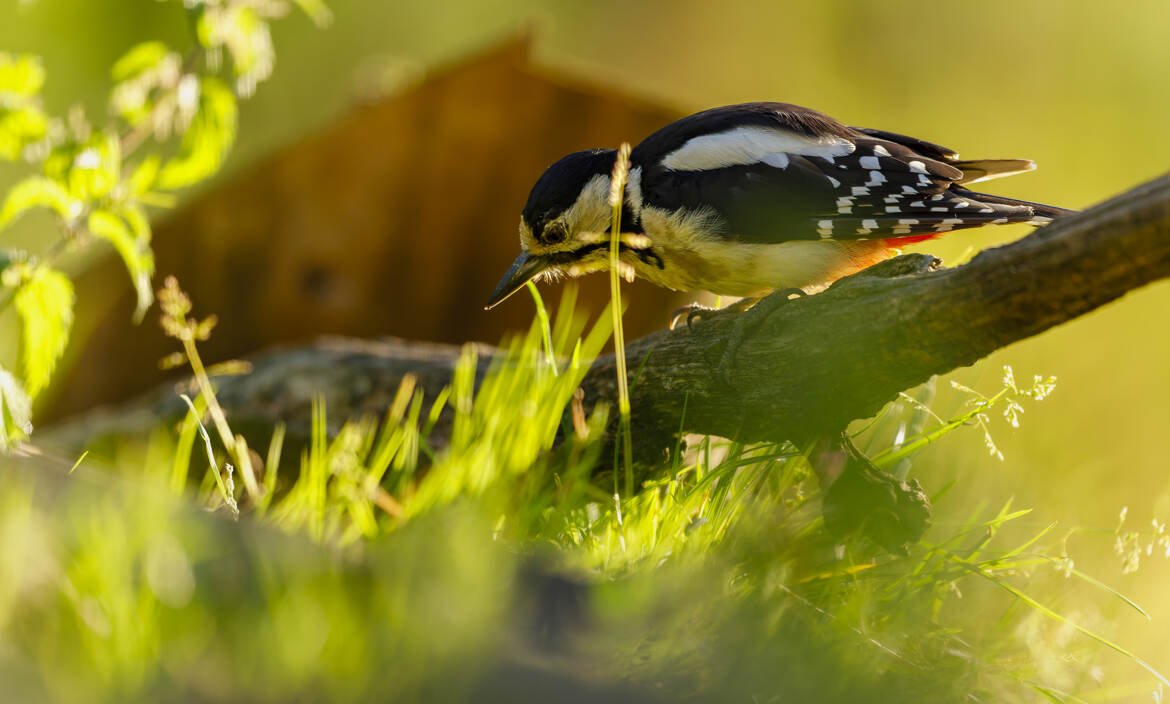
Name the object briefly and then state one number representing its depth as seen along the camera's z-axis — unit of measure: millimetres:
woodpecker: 4892
